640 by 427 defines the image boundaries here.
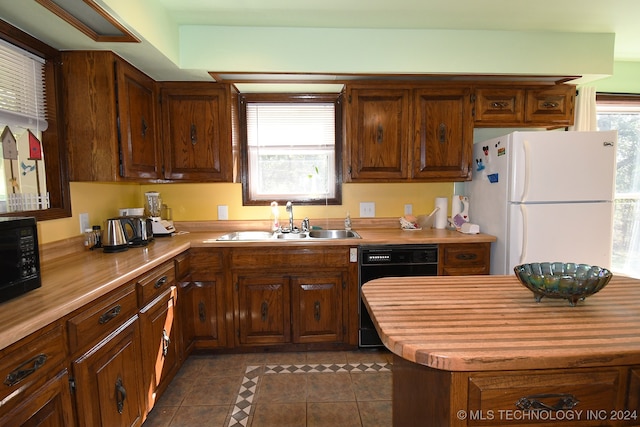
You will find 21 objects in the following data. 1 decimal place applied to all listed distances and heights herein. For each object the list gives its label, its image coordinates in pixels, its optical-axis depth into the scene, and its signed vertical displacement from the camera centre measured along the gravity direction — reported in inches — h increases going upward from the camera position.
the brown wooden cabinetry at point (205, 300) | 93.7 -31.7
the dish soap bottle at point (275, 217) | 111.8 -9.3
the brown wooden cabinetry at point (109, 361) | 47.9 -28.0
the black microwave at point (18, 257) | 44.3 -9.3
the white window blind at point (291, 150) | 114.7 +14.2
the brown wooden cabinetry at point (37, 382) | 36.4 -23.1
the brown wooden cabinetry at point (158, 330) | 67.2 -31.5
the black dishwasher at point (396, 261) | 94.9 -21.0
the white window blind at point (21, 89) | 63.9 +21.6
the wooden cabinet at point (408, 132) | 101.0 +17.8
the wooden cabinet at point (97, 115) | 75.6 +18.0
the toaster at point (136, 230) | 83.1 -10.2
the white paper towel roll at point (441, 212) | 113.2 -8.4
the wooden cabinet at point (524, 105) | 102.3 +26.1
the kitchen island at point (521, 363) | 32.4 -17.3
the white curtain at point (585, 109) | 109.6 +26.4
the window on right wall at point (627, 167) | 121.8 +7.5
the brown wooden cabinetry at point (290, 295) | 95.0 -30.9
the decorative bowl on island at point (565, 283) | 42.9 -13.0
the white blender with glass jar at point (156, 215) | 101.3 -7.8
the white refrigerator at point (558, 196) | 87.9 -2.3
